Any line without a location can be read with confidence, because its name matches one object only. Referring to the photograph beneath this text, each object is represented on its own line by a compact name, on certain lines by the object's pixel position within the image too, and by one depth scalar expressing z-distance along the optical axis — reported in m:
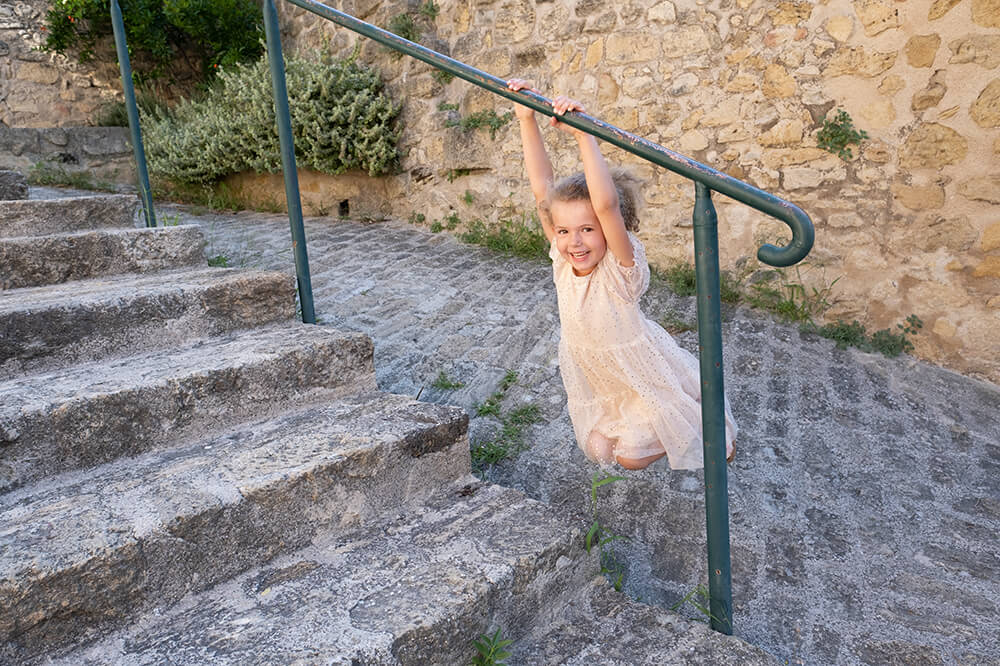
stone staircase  1.27
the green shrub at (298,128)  5.58
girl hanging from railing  1.73
